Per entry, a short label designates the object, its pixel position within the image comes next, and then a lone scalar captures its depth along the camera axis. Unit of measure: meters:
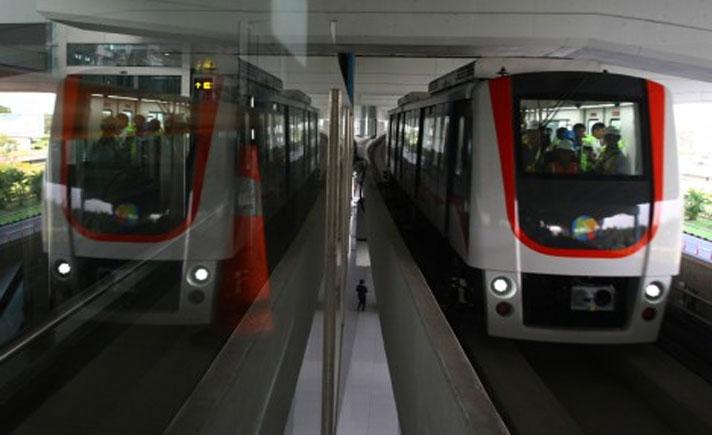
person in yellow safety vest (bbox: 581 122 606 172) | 5.64
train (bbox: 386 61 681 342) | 5.42
